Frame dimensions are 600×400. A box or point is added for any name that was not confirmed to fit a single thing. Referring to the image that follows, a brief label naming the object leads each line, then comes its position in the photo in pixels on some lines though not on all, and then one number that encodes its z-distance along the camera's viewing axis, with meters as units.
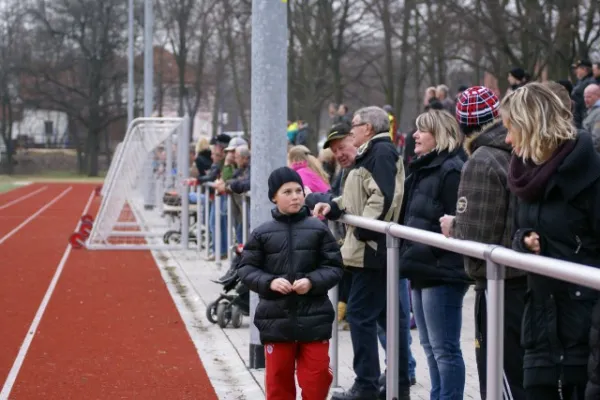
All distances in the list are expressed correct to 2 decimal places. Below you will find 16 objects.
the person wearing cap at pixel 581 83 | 14.01
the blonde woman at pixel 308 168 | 9.96
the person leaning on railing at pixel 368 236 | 7.21
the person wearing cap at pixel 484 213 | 5.10
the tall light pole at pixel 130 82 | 39.40
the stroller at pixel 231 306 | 10.95
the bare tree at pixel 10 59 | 70.06
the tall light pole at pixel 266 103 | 8.84
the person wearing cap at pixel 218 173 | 16.36
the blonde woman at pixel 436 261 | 6.24
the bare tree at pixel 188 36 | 63.66
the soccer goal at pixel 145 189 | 19.62
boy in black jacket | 6.36
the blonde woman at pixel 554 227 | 4.40
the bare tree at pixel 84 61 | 69.94
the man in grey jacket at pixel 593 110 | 11.62
